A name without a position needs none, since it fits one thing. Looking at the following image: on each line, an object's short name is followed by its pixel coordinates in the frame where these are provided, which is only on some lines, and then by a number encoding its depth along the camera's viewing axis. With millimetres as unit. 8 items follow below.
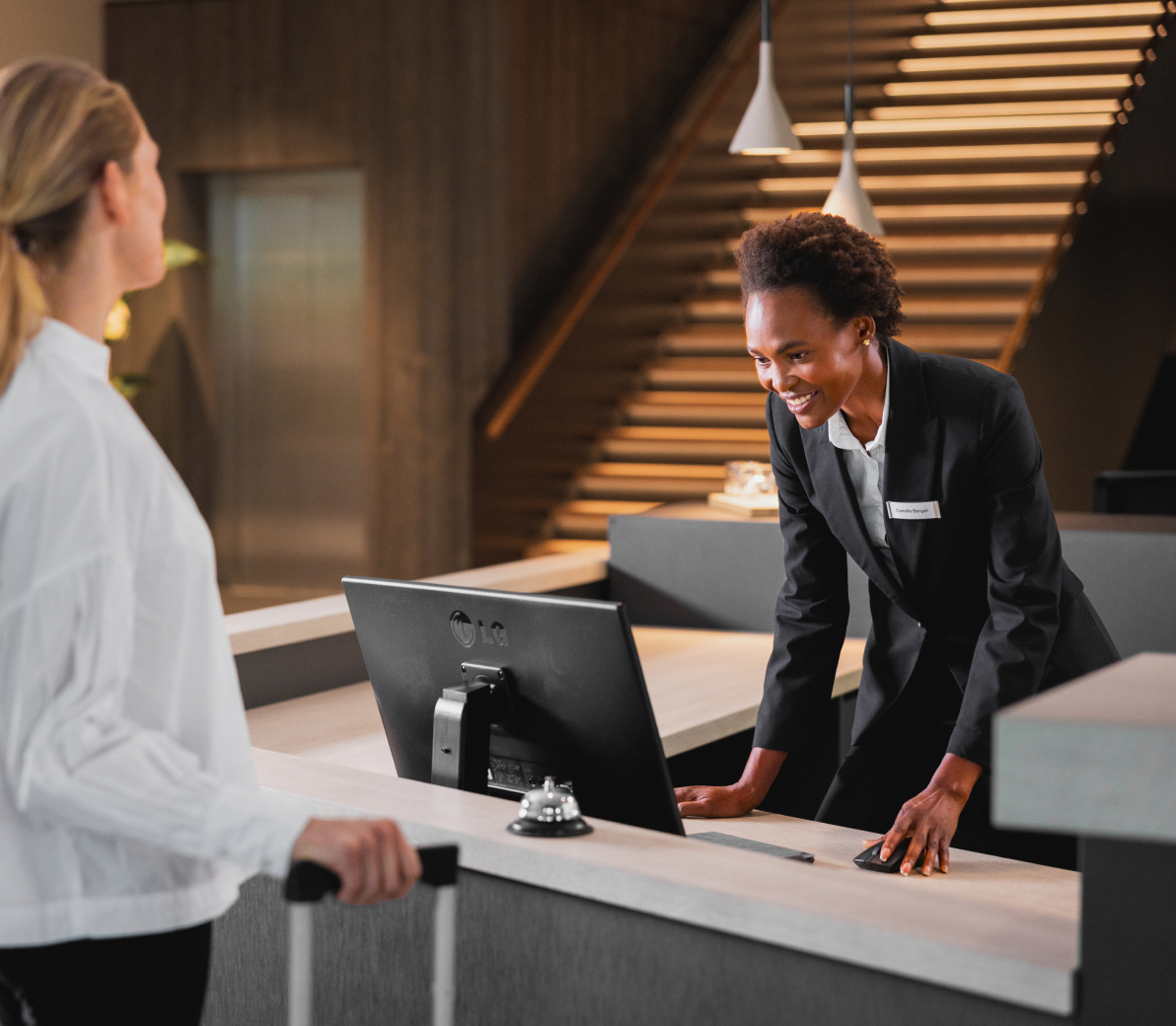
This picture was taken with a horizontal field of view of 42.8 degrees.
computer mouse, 1955
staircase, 8008
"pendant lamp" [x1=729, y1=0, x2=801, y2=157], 5152
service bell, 1583
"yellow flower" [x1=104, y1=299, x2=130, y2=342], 7663
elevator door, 8672
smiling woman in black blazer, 2102
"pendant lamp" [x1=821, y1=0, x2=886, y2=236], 5344
